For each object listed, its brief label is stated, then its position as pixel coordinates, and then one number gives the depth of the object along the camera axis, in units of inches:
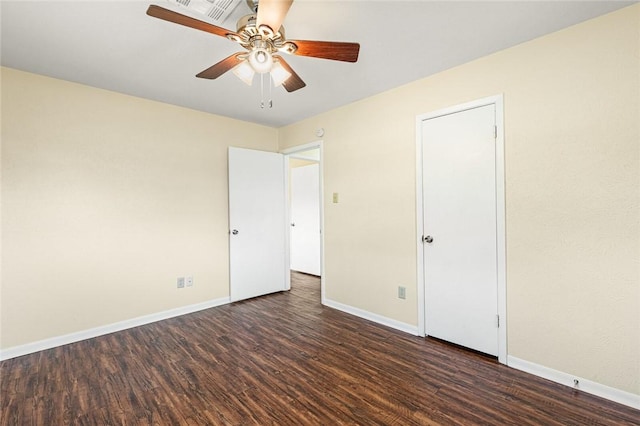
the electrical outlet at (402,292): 117.2
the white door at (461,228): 94.9
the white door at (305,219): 214.7
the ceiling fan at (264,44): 56.2
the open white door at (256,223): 155.0
